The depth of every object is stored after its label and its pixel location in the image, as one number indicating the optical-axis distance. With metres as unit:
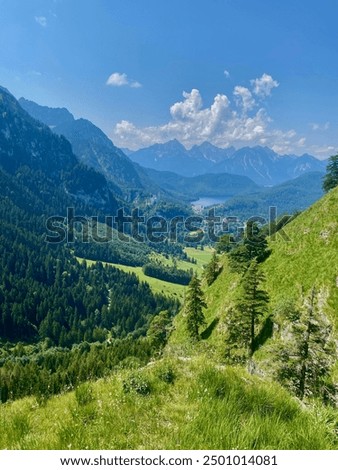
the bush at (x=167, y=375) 7.78
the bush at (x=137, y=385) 7.08
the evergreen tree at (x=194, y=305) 59.34
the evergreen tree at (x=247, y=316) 46.22
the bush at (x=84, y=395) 6.73
